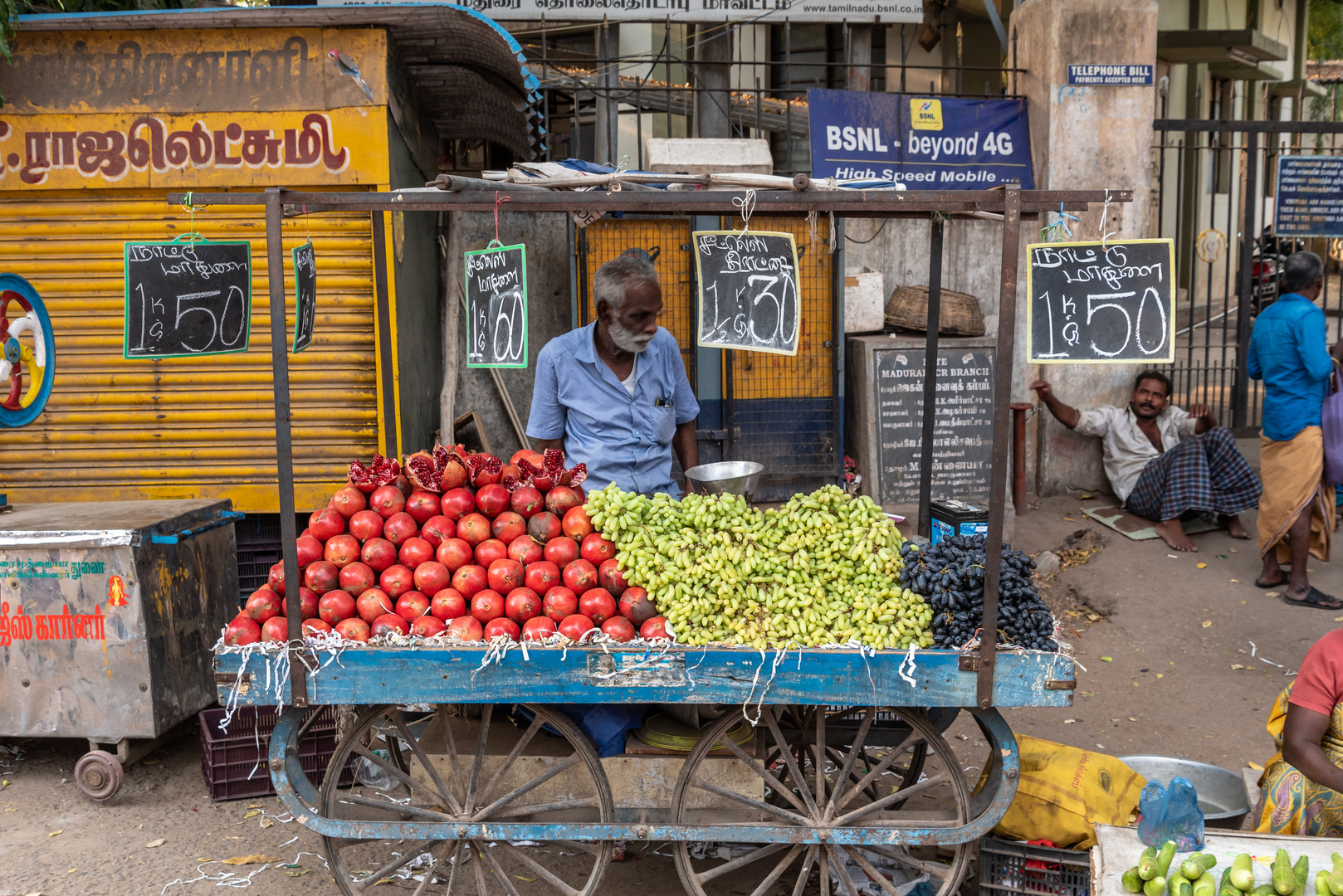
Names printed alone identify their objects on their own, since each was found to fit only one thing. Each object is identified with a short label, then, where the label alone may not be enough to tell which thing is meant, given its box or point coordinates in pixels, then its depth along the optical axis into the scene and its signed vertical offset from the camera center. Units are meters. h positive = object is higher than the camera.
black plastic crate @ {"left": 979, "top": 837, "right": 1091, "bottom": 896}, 3.31 -1.67
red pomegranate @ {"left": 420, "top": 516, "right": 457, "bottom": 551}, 3.53 -0.54
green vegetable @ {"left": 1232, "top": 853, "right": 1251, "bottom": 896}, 2.70 -1.37
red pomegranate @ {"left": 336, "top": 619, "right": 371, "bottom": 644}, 3.33 -0.84
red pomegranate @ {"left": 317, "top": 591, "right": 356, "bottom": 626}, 3.38 -0.77
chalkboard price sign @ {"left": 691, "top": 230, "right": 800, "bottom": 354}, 3.52 +0.29
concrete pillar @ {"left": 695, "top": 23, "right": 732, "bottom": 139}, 8.82 +2.61
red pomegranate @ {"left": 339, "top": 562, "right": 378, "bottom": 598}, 3.44 -0.69
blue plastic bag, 2.90 -1.31
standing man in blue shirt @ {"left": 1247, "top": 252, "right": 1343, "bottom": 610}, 5.93 -0.31
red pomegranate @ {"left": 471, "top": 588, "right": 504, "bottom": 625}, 3.34 -0.77
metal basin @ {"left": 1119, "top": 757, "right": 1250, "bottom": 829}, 3.68 -1.55
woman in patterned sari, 3.05 -1.18
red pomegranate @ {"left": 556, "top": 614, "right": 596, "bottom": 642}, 3.28 -0.83
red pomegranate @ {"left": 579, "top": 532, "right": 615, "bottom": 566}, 3.45 -0.60
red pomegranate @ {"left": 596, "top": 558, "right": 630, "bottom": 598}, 3.41 -0.69
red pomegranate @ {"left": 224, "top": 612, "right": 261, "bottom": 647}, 3.34 -0.85
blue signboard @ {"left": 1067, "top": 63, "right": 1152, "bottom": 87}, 7.46 +2.19
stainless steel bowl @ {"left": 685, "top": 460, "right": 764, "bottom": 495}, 3.86 -0.40
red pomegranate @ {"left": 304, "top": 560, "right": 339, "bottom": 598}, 3.43 -0.68
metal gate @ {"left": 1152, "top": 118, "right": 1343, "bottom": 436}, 7.67 +0.95
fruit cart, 3.18 -1.24
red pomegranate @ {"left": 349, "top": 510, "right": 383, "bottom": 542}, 3.54 -0.52
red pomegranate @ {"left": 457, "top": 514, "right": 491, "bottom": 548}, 3.54 -0.54
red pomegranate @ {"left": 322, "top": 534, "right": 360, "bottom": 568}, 3.47 -0.60
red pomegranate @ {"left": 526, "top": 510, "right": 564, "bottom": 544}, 3.54 -0.54
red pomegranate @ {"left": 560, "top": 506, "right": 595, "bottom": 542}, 3.53 -0.53
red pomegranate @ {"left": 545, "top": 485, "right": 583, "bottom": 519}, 3.64 -0.46
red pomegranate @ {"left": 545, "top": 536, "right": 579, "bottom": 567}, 3.46 -0.61
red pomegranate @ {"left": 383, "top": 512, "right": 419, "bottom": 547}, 3.54 -0.54
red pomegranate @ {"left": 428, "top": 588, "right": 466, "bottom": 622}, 3.37 -0.77
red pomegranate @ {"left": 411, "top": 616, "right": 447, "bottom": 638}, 3.32 -0.83
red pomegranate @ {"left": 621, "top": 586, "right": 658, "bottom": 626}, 3.34 -0.77
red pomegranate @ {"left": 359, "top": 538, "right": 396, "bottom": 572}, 3.48 -0.61
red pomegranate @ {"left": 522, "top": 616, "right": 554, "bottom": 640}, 3.28 -0.83
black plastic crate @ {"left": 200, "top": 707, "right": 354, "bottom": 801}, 4.38 -1.65
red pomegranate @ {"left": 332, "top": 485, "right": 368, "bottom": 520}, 3.61 -0.45
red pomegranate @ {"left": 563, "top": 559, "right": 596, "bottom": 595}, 3.40 -0.69
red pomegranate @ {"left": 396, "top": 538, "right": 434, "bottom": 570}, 3.49 -0.61
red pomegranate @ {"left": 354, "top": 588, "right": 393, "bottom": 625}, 3.38 -0.77
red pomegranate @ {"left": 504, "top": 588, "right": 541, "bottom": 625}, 3.34 -0.77
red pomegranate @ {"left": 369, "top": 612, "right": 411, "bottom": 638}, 3.31 -0.82
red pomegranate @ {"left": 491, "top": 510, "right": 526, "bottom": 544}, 3.55 -0.54
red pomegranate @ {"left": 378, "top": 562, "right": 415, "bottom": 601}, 3.43 -0.70
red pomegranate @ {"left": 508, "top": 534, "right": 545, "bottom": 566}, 3.47 -0.61
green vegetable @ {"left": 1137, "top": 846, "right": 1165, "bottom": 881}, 2.76 -1.37
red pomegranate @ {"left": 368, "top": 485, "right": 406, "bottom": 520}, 3.61 -0.45
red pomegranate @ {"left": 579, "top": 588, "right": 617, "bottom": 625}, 3.34 -0.77
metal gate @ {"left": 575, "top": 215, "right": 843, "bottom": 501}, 7.11 -0.10
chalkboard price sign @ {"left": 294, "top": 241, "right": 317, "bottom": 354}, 3.58 +0.31
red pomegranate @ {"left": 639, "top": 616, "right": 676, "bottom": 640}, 3.28 -0.84
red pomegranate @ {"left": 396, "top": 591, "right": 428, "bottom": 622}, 3.37 -0.77
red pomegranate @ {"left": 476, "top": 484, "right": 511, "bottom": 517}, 3.63 -0.45
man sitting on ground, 6.93 -0.64
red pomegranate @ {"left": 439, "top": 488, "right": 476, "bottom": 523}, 3.63 -0.46
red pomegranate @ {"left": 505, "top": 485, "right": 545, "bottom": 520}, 3.62 -0.46
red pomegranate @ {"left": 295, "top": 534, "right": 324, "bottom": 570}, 3.52 -0.60
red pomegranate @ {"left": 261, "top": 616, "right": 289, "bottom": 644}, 3.34 -0.84
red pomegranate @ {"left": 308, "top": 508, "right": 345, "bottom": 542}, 3.55 -0.52
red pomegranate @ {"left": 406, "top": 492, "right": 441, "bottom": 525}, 3.62 -0.47
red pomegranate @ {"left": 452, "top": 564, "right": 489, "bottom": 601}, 3.42 -0.70
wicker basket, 7.16 +0.43
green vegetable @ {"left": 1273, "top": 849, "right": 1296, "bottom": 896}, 2.66 -1.36
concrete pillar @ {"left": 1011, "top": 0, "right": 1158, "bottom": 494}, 7.47 +1.83
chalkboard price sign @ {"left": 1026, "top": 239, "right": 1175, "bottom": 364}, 3.17 +0.21
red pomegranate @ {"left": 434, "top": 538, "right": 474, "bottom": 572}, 3.47 -0.62
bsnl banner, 7.54 +1.77
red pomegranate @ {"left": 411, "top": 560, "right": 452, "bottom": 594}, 3.43 -0.69
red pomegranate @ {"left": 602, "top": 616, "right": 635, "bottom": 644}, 3.29 -0.84
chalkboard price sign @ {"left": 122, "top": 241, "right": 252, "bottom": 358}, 3.54 +0.29
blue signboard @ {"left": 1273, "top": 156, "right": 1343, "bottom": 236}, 8.07 +1.38
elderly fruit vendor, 4.19 -0.13
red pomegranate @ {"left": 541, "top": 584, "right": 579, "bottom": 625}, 3.33 -0.76
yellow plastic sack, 3.36 -1.45
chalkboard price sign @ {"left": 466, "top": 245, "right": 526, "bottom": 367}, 3.54 +0.25
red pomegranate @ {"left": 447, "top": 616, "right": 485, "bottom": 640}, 3.29 -0.83
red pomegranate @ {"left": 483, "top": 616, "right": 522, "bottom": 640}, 3.28 -0.83
